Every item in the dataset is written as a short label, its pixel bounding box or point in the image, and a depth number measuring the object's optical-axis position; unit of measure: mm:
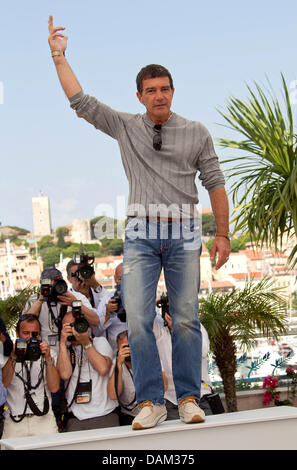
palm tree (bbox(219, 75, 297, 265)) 7335
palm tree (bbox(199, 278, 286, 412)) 7910
